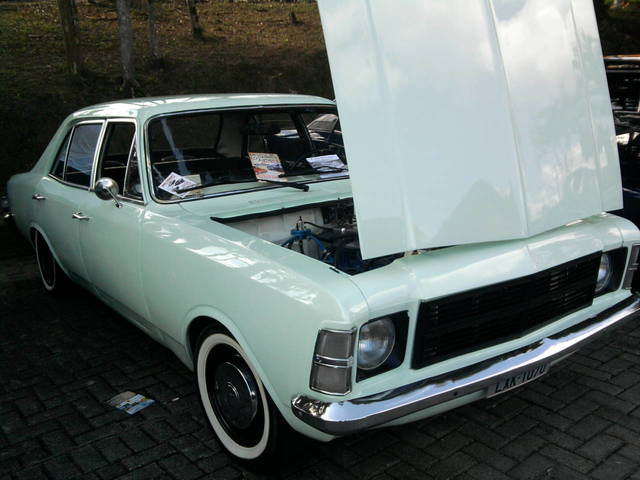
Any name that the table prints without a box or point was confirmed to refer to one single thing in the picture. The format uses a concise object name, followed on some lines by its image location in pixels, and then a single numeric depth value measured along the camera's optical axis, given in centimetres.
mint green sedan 249
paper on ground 354
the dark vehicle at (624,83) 557
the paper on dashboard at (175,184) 365
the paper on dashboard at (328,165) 423
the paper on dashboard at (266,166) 398
